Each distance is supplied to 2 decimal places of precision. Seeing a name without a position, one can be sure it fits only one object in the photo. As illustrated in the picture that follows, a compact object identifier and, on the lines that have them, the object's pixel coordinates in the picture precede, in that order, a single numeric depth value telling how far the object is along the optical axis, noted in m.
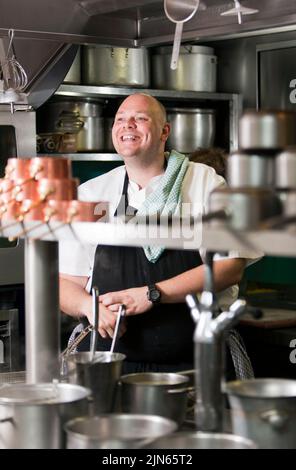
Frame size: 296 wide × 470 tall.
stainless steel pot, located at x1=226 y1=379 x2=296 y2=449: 1.74
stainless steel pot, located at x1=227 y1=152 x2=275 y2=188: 1.76
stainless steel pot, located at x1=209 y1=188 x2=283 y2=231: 1.68
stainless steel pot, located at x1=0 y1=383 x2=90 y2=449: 1.88
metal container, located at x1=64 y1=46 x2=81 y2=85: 4.66
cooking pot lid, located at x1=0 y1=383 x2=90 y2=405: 2.02
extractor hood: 3.34
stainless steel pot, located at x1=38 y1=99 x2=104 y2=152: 4.65
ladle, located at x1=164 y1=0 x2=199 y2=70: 3.04
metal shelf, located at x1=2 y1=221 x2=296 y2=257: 1.63
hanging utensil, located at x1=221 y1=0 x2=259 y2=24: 3.12
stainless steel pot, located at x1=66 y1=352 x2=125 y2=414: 2.05
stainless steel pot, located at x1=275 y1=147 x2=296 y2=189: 1.68
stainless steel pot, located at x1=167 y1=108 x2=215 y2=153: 4.98
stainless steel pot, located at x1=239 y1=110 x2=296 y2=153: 1.75
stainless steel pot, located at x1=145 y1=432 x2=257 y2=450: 1.74
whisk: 3.60
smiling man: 3.12
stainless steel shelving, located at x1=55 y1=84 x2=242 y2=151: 4.62
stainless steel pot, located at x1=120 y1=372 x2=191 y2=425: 2.00
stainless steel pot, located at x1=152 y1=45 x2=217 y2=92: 5.03
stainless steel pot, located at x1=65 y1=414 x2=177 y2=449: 1.77
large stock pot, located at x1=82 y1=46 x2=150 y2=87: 4.78
